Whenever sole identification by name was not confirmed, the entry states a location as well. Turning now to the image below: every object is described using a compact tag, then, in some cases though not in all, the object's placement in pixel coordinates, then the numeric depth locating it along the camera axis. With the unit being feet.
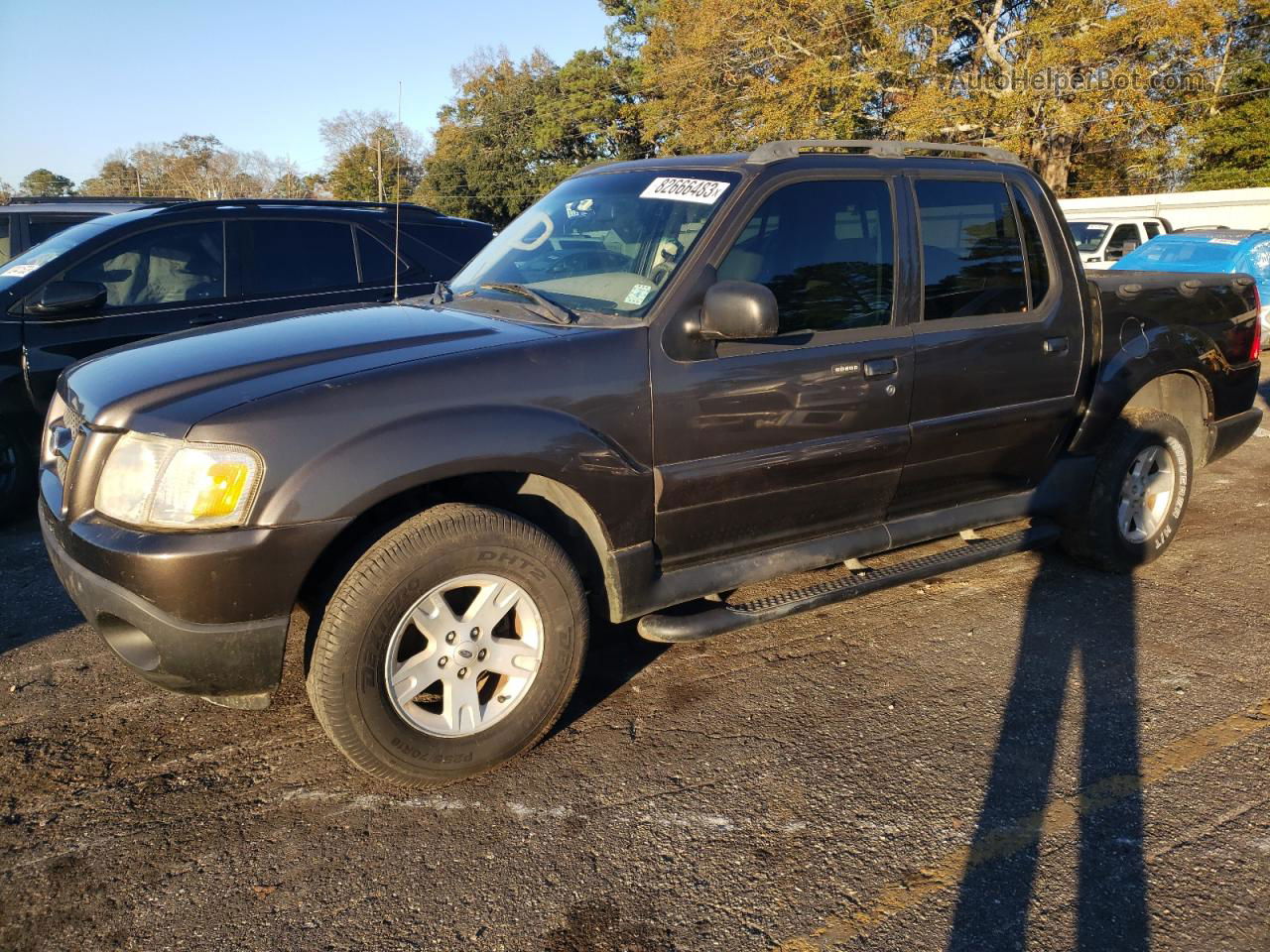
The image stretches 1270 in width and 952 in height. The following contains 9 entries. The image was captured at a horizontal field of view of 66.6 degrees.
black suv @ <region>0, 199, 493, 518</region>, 18.33
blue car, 38.11
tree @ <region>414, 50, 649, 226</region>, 155.02
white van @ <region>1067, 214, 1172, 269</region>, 53.93
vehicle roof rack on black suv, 20.23
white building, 71.67
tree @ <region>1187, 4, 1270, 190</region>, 104.12
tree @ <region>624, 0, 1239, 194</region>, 87.97
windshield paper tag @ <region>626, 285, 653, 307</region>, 11.04
